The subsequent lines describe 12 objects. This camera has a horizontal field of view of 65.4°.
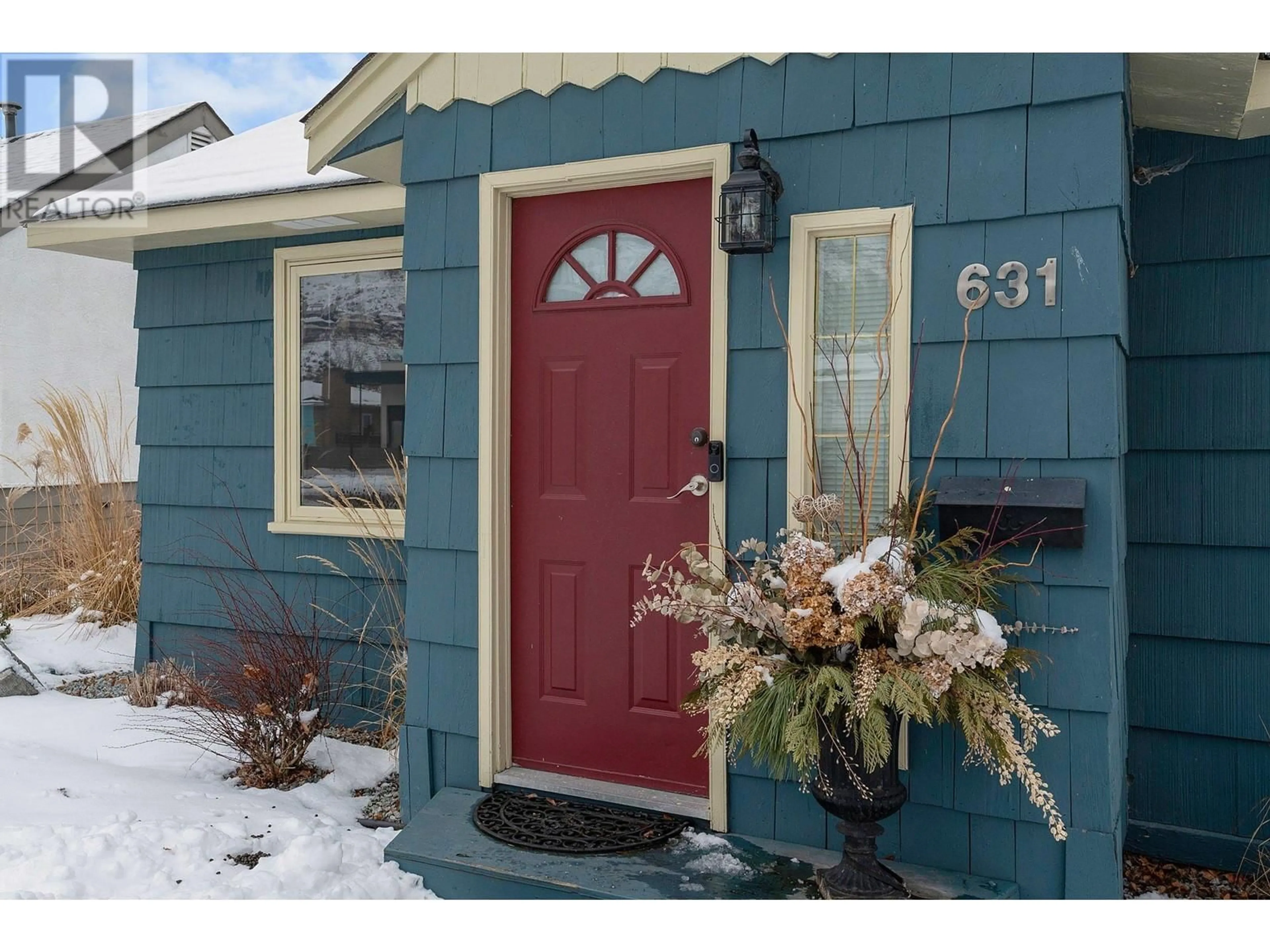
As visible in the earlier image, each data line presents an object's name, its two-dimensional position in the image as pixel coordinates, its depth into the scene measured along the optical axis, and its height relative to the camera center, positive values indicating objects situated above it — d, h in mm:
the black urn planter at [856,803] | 2441 -799
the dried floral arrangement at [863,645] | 2322 -389
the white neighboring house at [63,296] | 7934 +1600
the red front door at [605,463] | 3066 +64
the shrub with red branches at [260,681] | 3750 -840
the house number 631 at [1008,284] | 2566 +534
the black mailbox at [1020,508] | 2500 -58
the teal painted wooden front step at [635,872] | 2594 -1060
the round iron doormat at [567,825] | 2859 -1033
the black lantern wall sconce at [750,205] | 2750 +783
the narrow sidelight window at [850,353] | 2734 +372
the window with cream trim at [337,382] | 4711 +490
